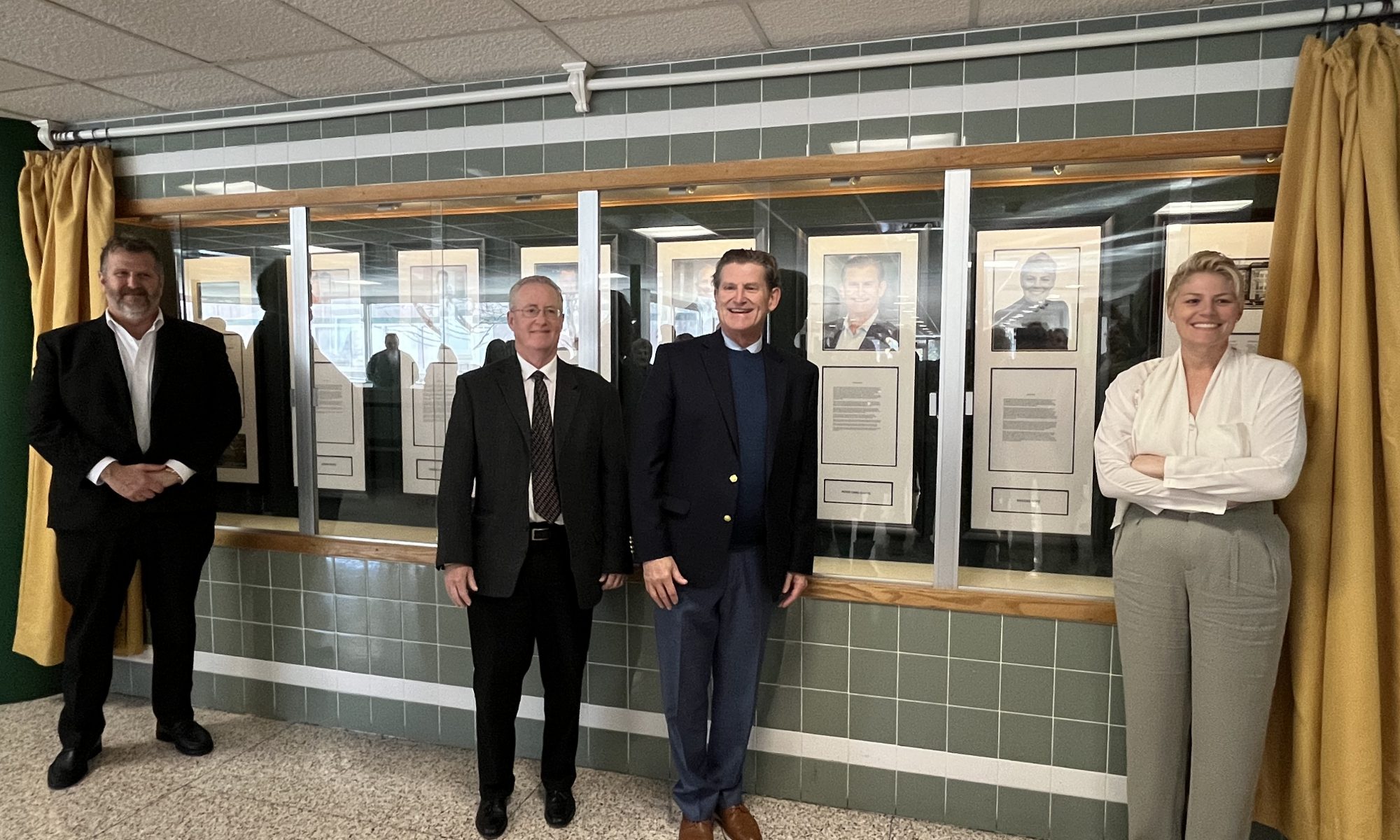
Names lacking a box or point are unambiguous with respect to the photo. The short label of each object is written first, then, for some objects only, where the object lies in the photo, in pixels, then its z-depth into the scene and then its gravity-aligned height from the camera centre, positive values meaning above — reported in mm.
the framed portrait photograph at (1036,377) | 2836 +18
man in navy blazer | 2566 -421
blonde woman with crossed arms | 2219 -465
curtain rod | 2484 +1108
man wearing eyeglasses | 2705 -448
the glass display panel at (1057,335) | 2760 +166
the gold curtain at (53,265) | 3662 +490
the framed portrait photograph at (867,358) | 2977 +81
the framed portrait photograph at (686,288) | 3158 +355
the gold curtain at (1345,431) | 2307 -133
